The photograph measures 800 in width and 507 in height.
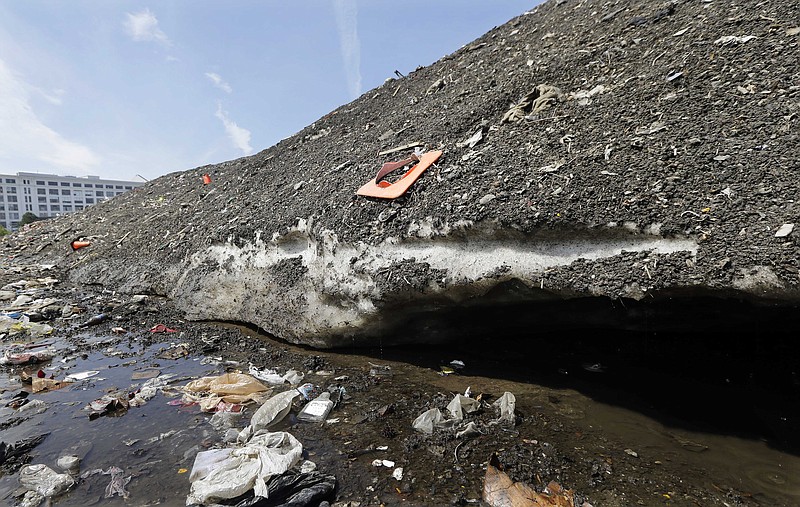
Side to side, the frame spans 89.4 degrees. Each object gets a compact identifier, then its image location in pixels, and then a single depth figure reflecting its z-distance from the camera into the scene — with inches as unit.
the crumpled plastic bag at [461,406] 104.6
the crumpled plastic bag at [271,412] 101.4
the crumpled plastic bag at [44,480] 80.1
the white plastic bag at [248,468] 75.8
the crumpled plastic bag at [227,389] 118.0
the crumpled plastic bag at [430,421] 100.9
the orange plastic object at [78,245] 346.2
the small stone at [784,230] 84.2
